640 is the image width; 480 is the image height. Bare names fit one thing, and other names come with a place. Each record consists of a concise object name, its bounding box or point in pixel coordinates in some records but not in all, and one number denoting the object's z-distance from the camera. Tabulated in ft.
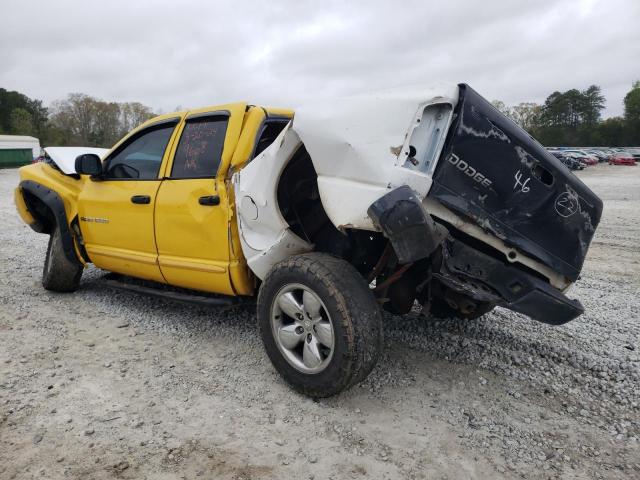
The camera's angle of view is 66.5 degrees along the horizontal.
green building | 140.87
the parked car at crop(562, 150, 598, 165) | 145.18
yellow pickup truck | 8.52
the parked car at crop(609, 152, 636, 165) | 151.23
